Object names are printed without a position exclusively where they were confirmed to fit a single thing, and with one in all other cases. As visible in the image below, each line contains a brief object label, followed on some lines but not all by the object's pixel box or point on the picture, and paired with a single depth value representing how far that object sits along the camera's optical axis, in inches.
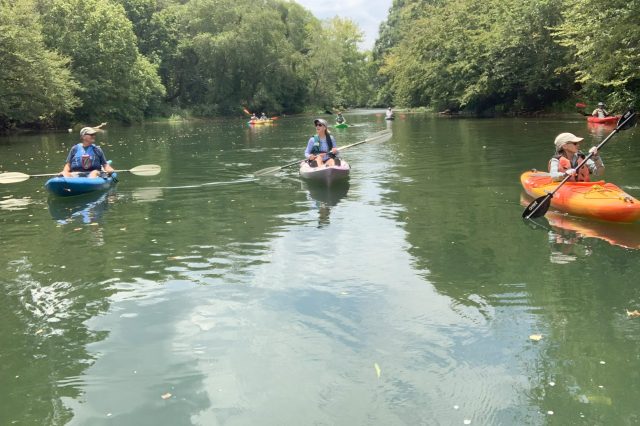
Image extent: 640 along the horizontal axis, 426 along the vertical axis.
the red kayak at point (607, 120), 1016.4
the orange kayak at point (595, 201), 308.7
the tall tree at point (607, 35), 676.7
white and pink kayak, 478.6
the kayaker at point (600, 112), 1048.2
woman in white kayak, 498.3
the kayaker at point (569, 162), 355.9
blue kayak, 438.6
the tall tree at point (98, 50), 1592.0
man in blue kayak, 467.2
